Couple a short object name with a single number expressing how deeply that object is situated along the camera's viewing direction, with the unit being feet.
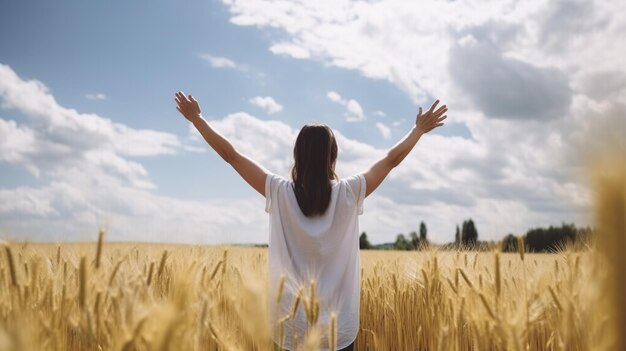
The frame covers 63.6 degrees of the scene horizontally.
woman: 9.01
